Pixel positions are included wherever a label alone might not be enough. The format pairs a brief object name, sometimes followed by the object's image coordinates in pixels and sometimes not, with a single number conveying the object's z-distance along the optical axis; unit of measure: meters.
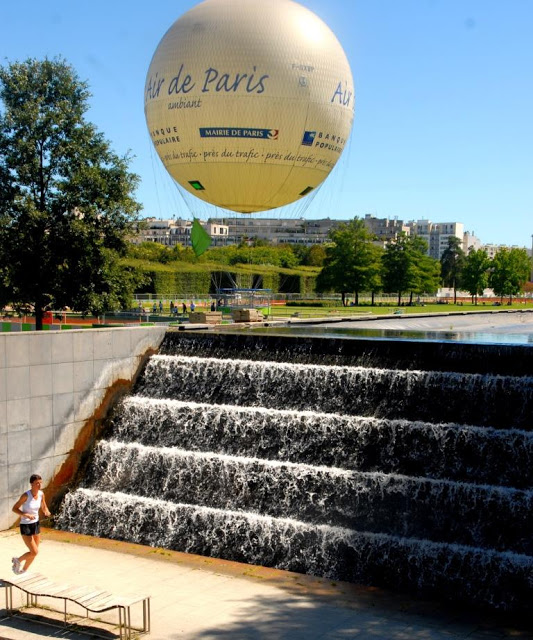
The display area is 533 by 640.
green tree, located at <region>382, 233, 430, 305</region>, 80.88
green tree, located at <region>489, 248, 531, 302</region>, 100.12
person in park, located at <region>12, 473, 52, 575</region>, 15.73
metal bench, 13.29
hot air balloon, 31.84
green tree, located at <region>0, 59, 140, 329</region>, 29.95
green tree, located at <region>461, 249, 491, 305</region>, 100.31
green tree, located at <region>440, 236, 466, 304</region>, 154.50
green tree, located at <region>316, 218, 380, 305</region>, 73.62
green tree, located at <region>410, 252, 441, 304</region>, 81.50
